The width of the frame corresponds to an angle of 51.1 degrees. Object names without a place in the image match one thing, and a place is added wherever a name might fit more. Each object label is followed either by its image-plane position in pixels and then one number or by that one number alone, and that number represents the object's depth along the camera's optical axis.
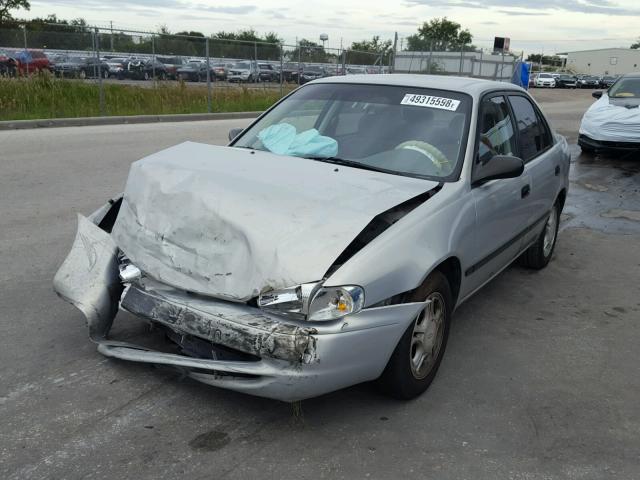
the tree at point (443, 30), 90.68
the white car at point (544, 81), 59.28
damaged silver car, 2.97
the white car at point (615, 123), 12.50
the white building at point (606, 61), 116.50
